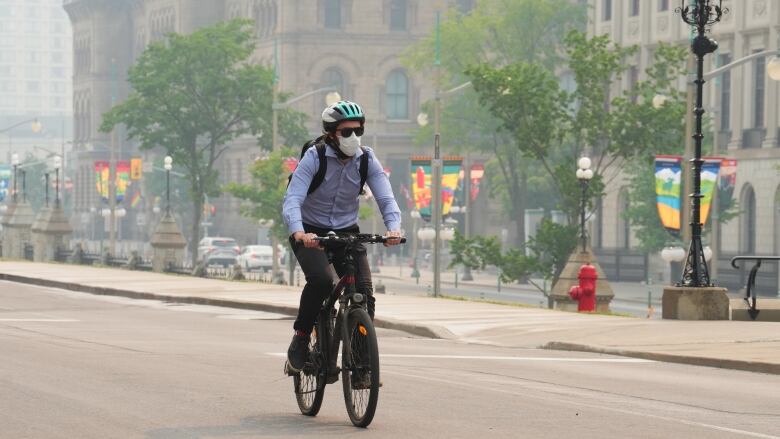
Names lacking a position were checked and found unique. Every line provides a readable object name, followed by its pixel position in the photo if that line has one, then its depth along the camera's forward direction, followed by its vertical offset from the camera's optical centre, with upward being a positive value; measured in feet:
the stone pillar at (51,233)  228.63 -3.29
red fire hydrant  103.76 -4.43
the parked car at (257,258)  305.32 -8.29
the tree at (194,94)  261.85 +16.49
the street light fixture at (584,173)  143.41 +3.16
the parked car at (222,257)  313.94 -8.32
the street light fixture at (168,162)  219.94 +5.58
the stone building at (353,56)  397.39 +33.93
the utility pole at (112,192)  321.32 +2.78
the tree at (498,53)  302.25 +26.93
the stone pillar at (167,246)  183.83 -3.85
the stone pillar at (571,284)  126.82 -5.16
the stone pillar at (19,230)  246.88 -3.22
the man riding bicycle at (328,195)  40.32 +0.33
